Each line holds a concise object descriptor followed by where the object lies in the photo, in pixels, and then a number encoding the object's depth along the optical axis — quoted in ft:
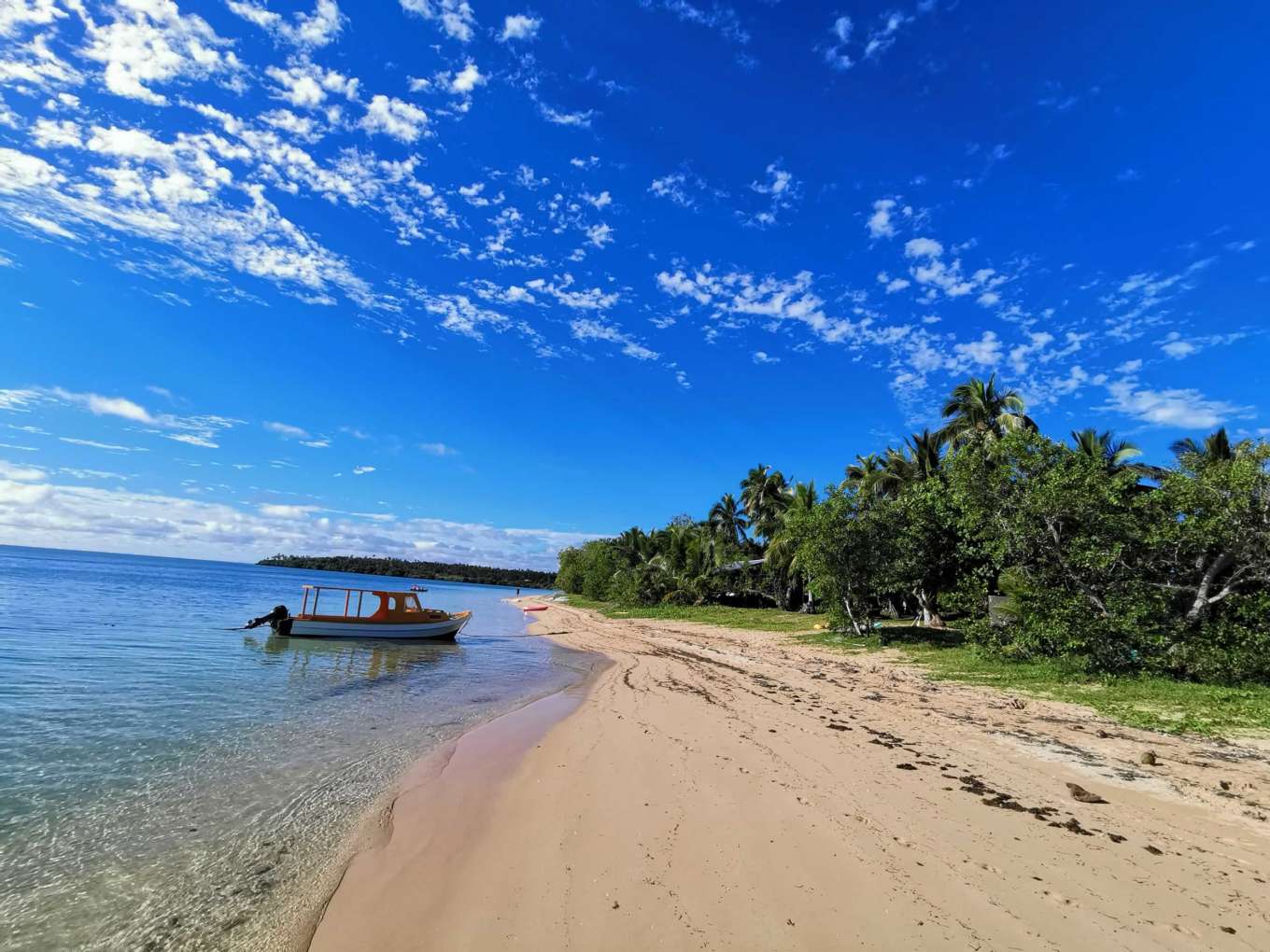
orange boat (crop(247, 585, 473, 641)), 84.43
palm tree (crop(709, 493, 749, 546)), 186.70
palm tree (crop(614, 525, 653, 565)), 223.30
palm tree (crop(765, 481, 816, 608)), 119.37
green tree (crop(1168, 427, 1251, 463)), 91.66
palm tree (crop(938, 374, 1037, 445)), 106.45
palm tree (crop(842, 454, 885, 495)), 123.65
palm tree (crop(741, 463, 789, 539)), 152.46
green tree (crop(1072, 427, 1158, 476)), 99.50
